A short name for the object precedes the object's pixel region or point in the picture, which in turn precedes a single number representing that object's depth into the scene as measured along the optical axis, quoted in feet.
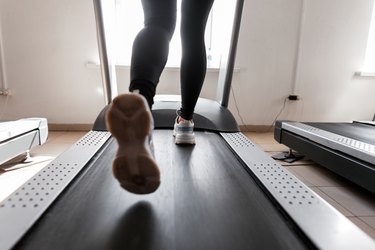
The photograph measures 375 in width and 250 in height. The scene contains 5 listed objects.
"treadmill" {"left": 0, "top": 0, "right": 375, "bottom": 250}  1.69
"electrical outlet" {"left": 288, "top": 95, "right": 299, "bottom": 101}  8.51
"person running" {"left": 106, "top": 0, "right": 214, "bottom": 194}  1.79
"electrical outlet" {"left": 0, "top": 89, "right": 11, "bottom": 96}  7.71
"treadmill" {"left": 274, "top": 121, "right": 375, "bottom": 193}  3.97
